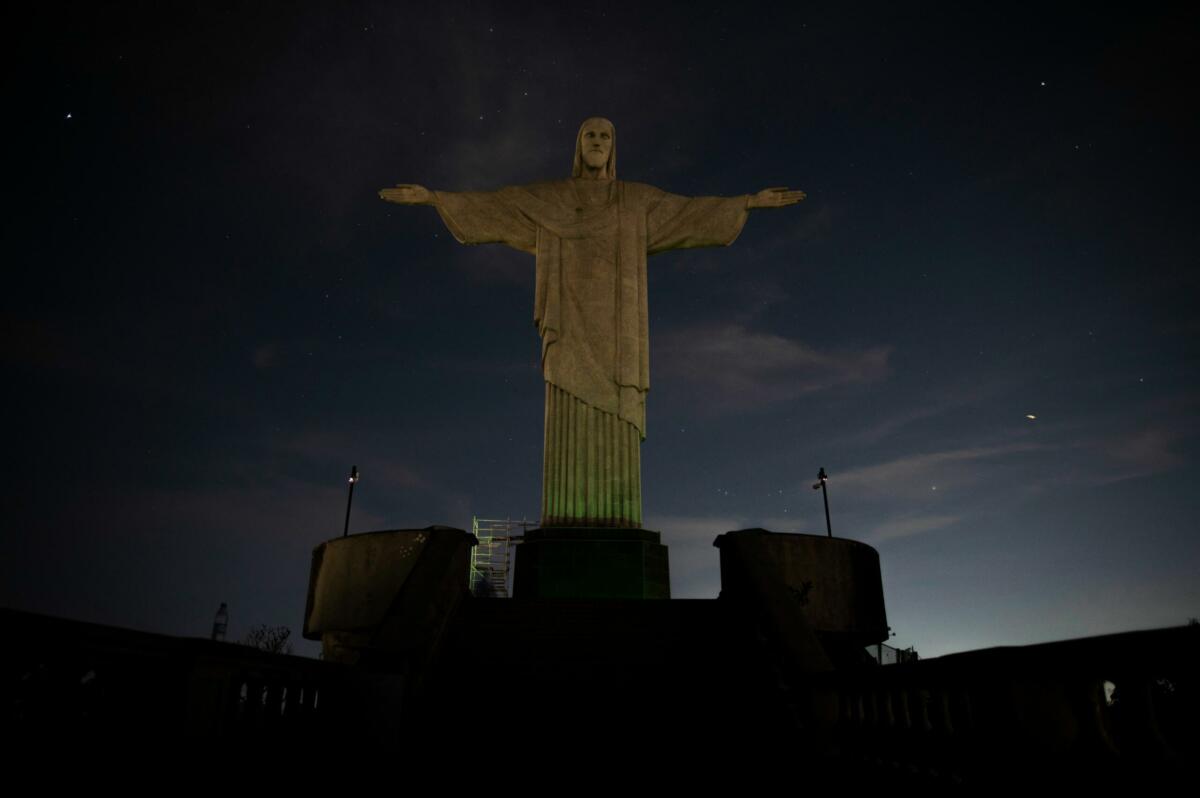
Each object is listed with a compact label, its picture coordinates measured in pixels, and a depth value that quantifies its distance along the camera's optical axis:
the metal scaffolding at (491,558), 17.62
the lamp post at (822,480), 28.05
